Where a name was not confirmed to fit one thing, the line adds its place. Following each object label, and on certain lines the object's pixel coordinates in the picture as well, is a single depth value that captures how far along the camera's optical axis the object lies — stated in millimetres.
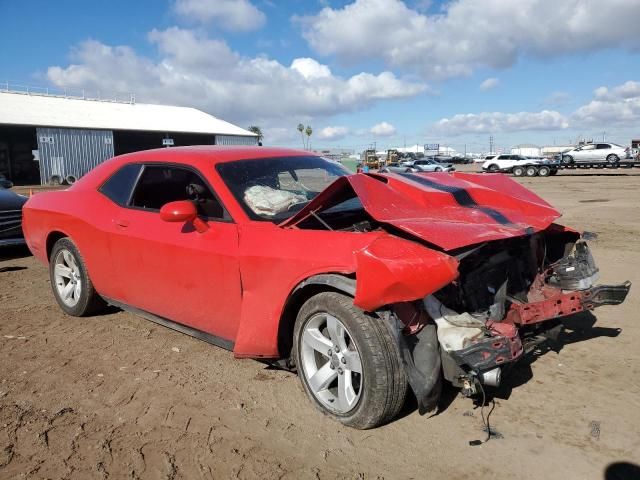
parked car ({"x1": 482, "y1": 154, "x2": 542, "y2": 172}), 34709
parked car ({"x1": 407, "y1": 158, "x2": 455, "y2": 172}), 43578
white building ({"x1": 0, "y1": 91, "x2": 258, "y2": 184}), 34781
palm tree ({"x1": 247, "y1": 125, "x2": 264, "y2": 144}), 84375
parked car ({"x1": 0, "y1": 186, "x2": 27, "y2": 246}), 7918
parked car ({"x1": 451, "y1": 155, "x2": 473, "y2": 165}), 67938
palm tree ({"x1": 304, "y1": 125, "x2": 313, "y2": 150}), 92750
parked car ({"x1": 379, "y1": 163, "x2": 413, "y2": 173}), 43088
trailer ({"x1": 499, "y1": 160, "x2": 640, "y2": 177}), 32812
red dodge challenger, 2699
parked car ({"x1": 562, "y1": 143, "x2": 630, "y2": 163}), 34469
